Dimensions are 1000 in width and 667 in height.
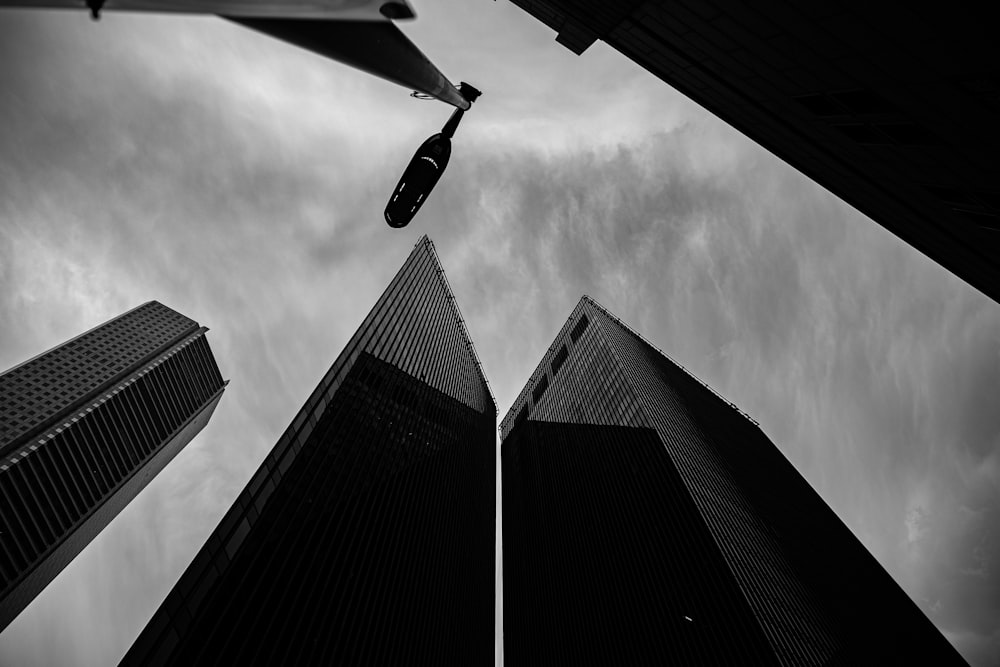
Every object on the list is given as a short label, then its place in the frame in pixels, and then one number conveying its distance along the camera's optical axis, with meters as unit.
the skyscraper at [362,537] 31.28
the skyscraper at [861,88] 10.93
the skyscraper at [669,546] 55.91
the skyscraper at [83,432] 117.94
